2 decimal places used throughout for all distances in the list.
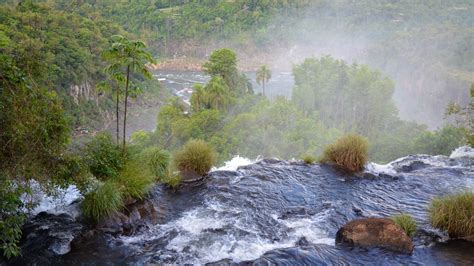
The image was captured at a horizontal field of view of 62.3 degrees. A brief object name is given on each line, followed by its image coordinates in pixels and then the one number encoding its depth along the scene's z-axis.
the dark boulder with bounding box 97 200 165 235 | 11.34
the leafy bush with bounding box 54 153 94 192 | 9.87
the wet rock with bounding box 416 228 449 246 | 10.84
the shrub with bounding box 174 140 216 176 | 15.34
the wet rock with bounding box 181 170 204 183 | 15.12
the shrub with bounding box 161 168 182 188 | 14.49
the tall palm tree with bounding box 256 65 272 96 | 65.75
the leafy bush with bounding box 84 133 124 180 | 11.93
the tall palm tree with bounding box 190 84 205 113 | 46.44
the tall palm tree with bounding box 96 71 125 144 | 12.84
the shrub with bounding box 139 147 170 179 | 14.28
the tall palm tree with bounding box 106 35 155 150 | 12.79
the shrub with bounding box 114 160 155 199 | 12.34
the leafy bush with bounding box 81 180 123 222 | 11.08
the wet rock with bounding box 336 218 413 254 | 10.45
